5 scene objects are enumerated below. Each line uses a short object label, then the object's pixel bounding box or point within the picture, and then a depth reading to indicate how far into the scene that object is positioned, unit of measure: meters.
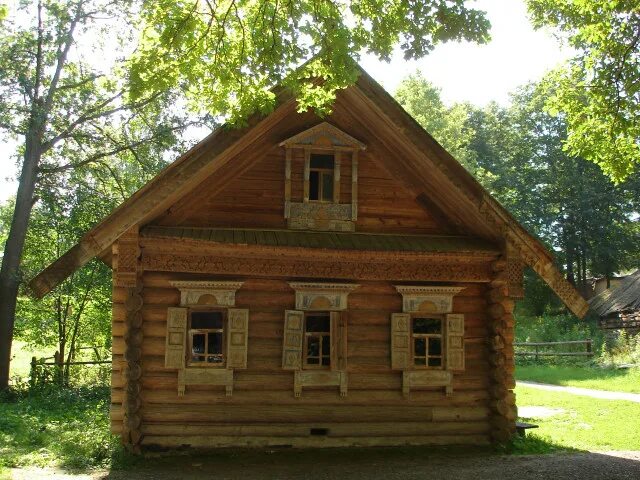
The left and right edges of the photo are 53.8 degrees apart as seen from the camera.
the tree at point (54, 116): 20.47
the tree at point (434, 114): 43.97
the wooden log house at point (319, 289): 11.16
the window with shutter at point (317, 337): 11.60
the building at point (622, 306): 36.69
